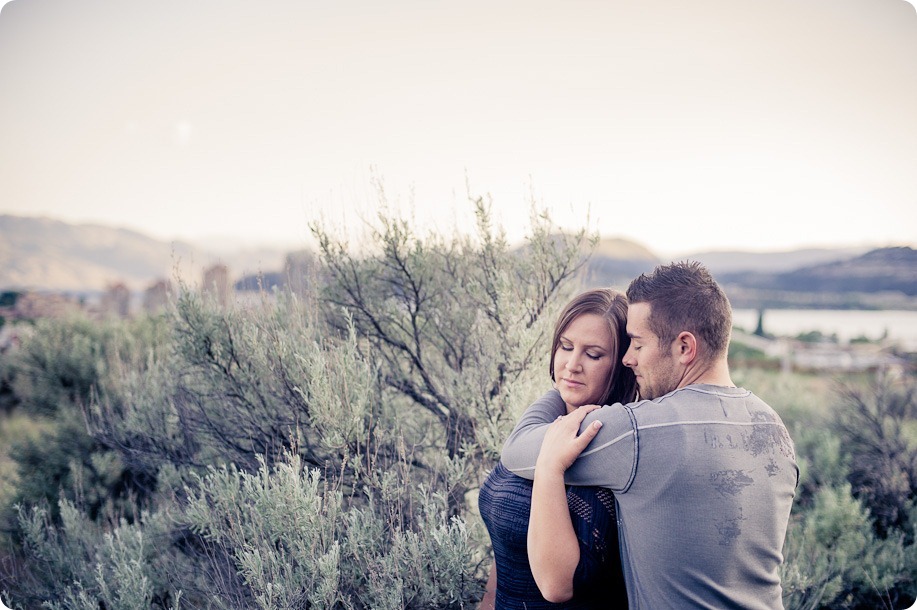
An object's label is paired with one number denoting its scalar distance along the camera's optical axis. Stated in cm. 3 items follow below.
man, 151
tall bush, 286
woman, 167
